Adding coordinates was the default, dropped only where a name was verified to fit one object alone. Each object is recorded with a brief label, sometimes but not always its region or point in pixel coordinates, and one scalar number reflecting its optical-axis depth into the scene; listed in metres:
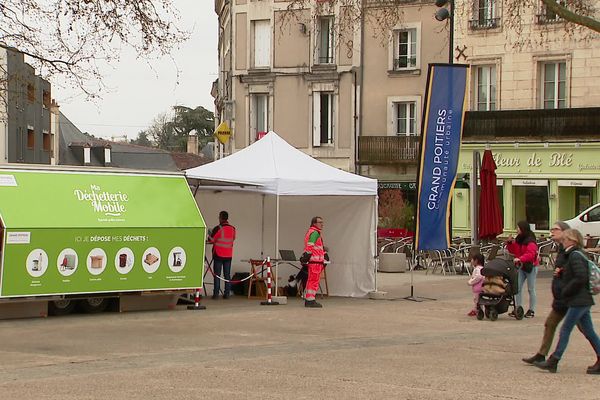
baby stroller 17.08
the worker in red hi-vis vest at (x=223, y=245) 20.22
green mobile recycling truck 16.50
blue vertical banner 20.75
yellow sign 37.31
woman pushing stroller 17.27
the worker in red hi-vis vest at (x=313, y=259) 19.25
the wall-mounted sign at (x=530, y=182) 40.97
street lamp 26.06
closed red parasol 24.05
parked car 32.44
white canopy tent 19.67
